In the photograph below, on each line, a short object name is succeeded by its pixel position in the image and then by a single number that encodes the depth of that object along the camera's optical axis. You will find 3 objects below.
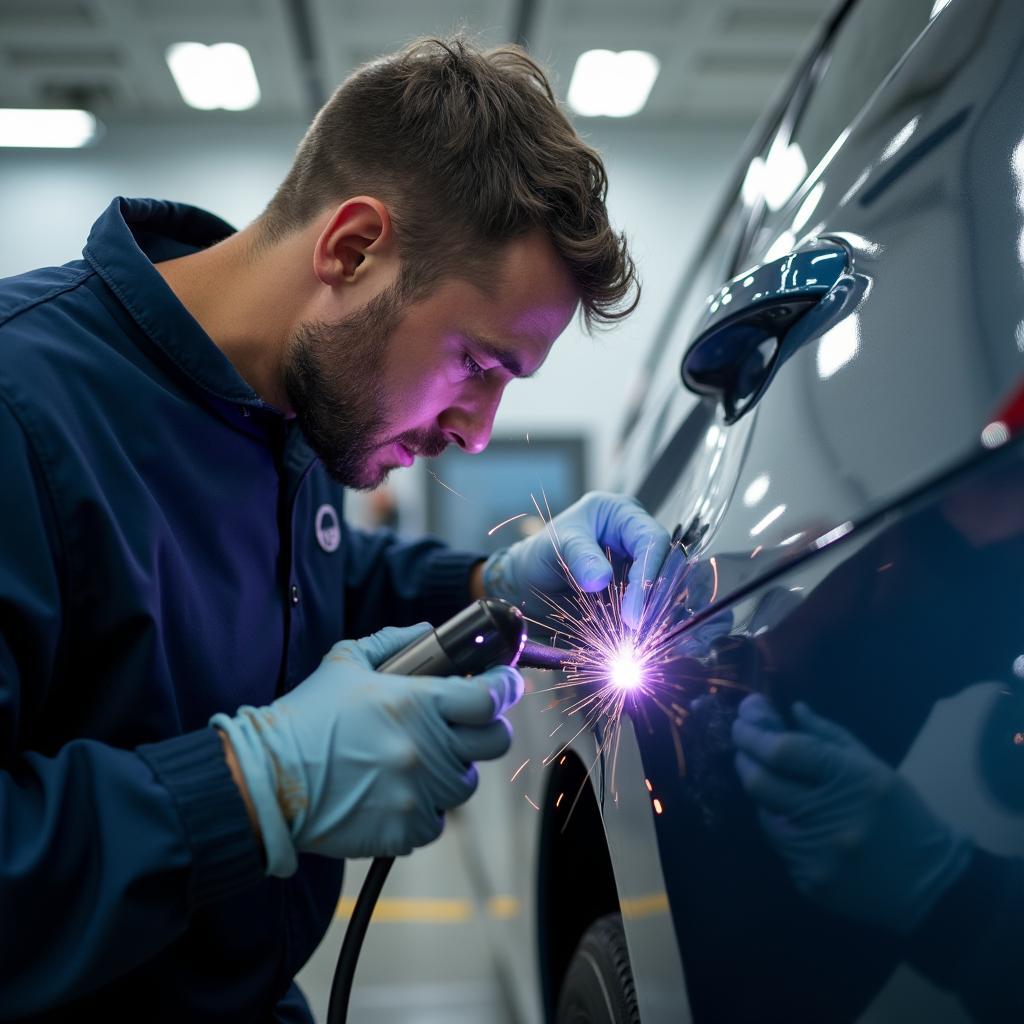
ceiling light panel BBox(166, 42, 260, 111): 4.76
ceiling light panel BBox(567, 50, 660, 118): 5.15
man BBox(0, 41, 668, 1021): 0.78
